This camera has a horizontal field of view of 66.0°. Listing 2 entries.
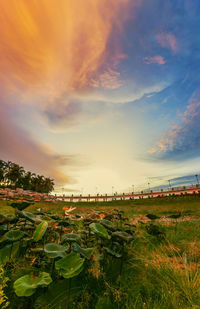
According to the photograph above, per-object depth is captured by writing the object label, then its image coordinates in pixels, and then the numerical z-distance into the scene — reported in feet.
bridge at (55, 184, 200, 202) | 169.46
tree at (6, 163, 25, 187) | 164.99
